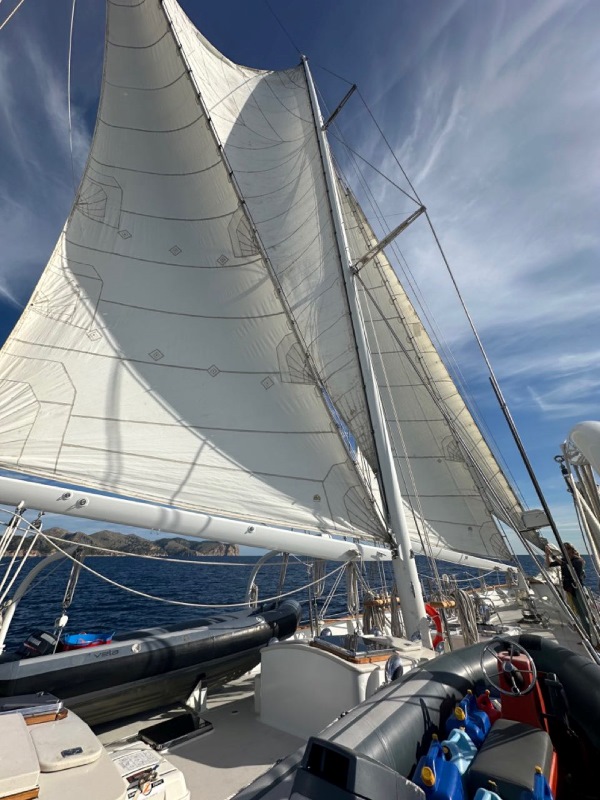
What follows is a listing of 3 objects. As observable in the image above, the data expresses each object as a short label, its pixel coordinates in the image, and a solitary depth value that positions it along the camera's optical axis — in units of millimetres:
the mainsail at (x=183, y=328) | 5047
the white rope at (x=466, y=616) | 5320
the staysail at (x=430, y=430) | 8289
